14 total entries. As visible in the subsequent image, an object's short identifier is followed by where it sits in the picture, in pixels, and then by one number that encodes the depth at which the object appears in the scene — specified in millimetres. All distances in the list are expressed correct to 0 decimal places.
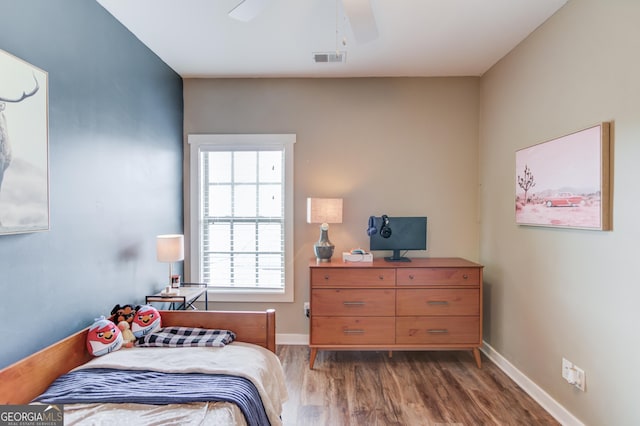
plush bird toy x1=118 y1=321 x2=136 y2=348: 1957
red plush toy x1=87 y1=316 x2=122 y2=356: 1812
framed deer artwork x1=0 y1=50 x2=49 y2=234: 1430
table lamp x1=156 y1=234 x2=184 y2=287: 2457
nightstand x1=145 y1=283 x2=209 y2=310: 2488
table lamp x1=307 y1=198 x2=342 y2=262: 2947
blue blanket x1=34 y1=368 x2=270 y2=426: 1371
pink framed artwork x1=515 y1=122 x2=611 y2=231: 1738
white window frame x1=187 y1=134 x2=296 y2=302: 3223
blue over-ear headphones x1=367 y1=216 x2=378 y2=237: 2975
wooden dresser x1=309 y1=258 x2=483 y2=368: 2695
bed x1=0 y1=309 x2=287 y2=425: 1311
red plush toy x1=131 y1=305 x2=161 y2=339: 2031
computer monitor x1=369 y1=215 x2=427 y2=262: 3080
